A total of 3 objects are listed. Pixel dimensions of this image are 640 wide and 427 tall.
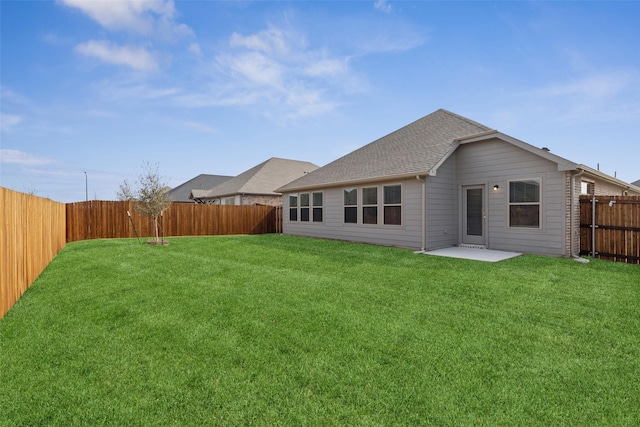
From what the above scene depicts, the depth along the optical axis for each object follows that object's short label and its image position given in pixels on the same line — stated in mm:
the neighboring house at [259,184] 23625
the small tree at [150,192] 13734
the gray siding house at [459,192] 9039
